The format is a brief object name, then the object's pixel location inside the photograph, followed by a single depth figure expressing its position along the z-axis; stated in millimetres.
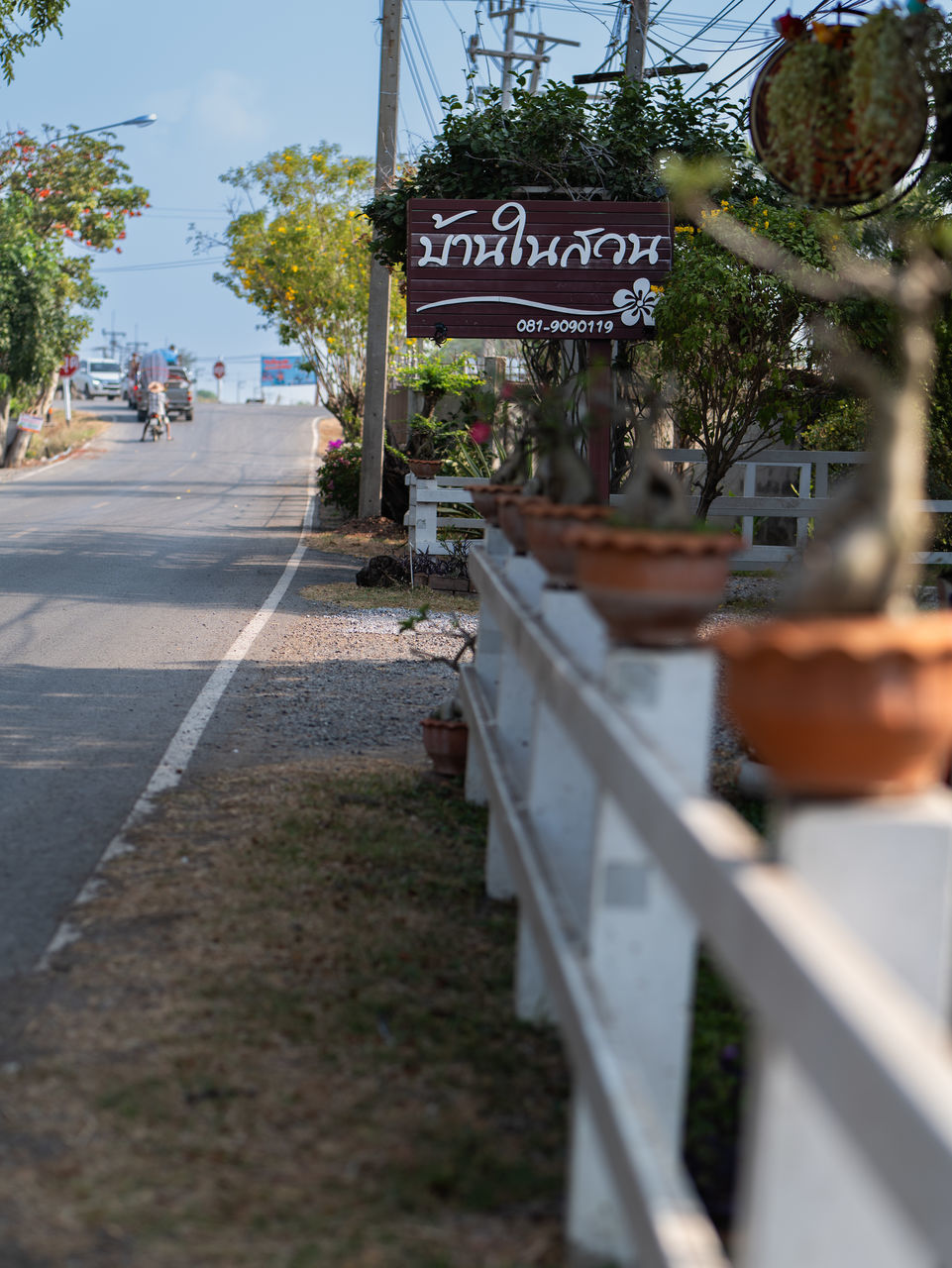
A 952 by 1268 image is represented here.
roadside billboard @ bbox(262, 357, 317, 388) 105750
